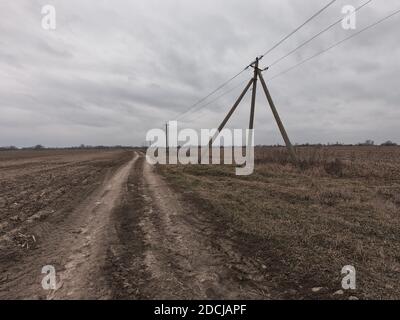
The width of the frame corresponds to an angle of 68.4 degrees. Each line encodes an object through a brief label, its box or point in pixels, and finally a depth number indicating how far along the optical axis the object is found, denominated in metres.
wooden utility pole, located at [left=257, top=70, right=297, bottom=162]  17.00
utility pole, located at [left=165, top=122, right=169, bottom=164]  45.94
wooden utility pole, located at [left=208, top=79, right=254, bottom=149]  19.65
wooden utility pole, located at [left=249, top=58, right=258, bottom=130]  18.79
